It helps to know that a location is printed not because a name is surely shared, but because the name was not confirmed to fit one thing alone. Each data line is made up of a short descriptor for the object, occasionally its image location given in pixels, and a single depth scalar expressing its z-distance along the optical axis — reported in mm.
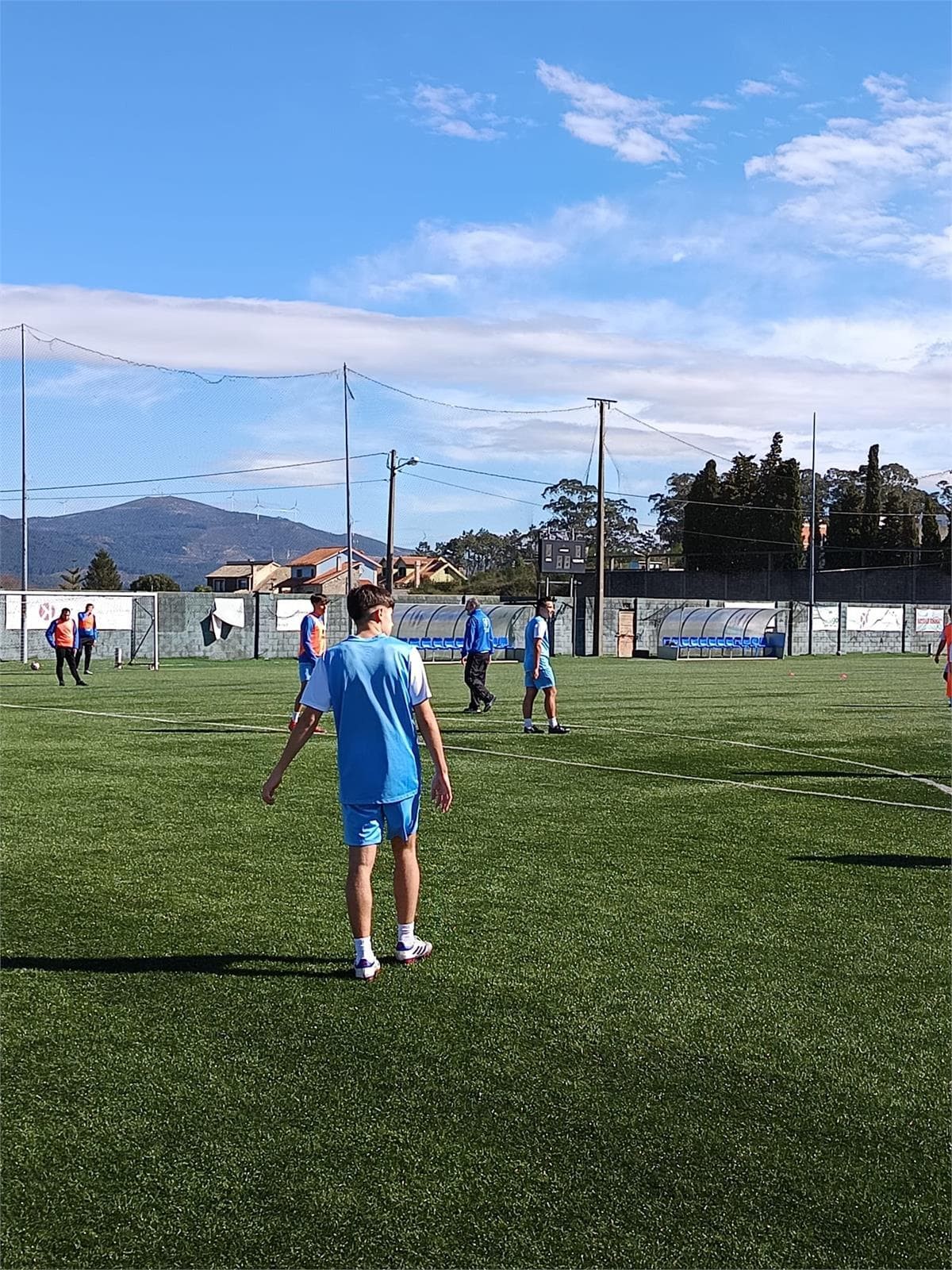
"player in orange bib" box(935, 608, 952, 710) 18875
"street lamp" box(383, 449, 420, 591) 54781
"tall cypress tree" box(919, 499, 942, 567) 78125
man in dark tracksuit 21062
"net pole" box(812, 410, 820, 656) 66500
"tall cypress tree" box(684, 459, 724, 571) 92688
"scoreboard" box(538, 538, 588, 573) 53250
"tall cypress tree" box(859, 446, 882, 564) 86688
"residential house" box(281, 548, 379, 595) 99562
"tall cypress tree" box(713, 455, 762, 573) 90875
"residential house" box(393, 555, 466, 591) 115625
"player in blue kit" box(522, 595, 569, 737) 16984
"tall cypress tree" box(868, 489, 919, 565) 81500
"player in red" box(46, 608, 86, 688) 28125
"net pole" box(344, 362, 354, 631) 57344
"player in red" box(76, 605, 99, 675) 31031
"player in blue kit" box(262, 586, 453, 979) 6250
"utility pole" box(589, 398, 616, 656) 50438
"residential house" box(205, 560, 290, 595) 147875
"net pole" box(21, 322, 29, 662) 50719
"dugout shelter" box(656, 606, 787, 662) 51875
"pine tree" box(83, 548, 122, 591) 109438
